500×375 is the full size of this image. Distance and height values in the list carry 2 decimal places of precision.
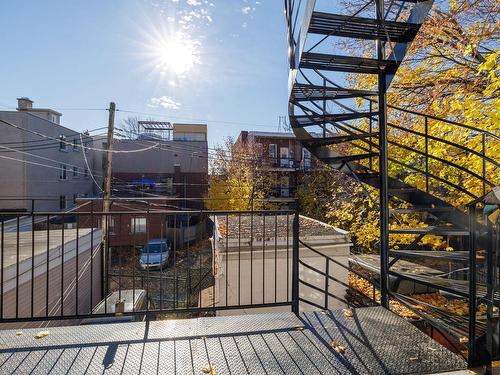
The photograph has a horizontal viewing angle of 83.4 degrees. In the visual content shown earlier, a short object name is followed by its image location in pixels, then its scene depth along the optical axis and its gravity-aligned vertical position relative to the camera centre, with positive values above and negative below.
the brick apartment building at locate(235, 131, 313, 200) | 22.03 +2.52
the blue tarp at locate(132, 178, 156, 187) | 25.30 +0.44
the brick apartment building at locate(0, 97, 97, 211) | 17.97 +1.81
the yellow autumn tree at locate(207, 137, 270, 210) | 17.48 +0.71
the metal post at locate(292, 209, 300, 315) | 2.81 -0.80
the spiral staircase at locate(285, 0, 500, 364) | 1.96 +0.39
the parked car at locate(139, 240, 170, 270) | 15.36 -4.04
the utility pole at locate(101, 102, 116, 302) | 9.37 +0.94
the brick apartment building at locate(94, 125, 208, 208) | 26.16 +1.96
